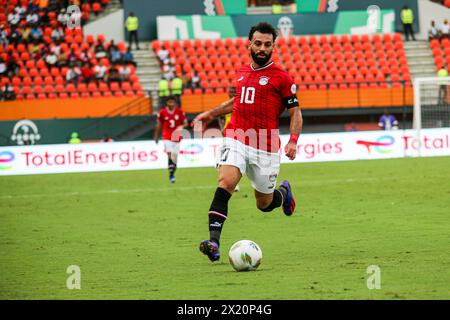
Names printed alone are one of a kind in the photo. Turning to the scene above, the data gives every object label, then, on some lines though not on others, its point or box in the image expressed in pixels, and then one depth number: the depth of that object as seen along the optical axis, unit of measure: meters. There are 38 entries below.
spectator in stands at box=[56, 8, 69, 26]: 38.98
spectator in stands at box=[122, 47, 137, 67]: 38.84
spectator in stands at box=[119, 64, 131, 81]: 37.97
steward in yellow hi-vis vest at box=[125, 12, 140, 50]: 40.23
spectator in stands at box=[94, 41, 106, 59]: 38.43
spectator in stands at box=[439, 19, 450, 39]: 42.31
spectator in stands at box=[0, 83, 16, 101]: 35.28
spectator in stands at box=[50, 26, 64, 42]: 38.69
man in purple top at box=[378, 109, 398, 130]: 35.25
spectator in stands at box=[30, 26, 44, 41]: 38.47
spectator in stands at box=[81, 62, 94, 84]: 37.09
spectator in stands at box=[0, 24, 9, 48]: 37.72
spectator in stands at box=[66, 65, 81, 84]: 36.75
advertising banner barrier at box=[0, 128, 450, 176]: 28.14
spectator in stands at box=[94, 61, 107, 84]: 37.38
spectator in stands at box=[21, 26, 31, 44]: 38.53
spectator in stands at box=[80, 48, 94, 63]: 37.72
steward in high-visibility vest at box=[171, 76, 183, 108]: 36.35
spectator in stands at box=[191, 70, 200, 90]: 37.67
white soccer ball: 9.48
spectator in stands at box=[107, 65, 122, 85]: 37.59
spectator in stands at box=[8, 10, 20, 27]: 39.12
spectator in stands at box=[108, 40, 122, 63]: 38.41
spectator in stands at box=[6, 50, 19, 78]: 36.88
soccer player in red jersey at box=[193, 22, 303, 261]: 10.15
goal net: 30.34
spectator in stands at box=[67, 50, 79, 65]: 37.44
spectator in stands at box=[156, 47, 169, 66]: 39.81
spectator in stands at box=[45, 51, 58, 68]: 37.34
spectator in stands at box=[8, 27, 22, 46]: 38.09
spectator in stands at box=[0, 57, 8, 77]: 36.62
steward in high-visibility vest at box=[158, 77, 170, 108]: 36.27
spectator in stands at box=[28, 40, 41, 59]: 38.09
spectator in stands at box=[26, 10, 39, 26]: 39.10
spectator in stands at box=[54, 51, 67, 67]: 37.53
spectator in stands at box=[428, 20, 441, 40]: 42.31
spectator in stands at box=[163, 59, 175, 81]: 38.12
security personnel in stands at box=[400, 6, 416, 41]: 41.62
